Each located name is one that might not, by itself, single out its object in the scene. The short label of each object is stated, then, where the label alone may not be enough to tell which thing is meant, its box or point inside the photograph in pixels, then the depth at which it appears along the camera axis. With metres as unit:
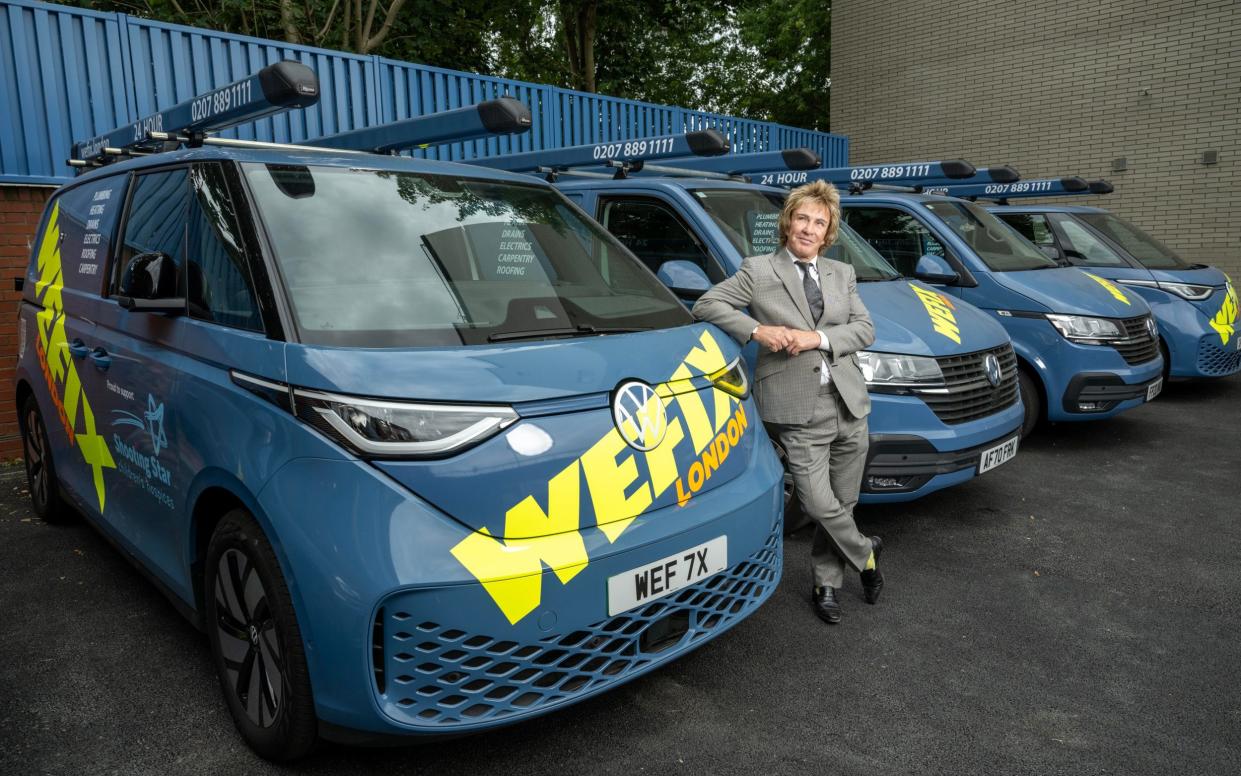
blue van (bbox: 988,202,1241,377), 7.64
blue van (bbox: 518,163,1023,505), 4.07
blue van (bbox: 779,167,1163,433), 5.91
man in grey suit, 3.26
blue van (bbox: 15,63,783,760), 2.05
